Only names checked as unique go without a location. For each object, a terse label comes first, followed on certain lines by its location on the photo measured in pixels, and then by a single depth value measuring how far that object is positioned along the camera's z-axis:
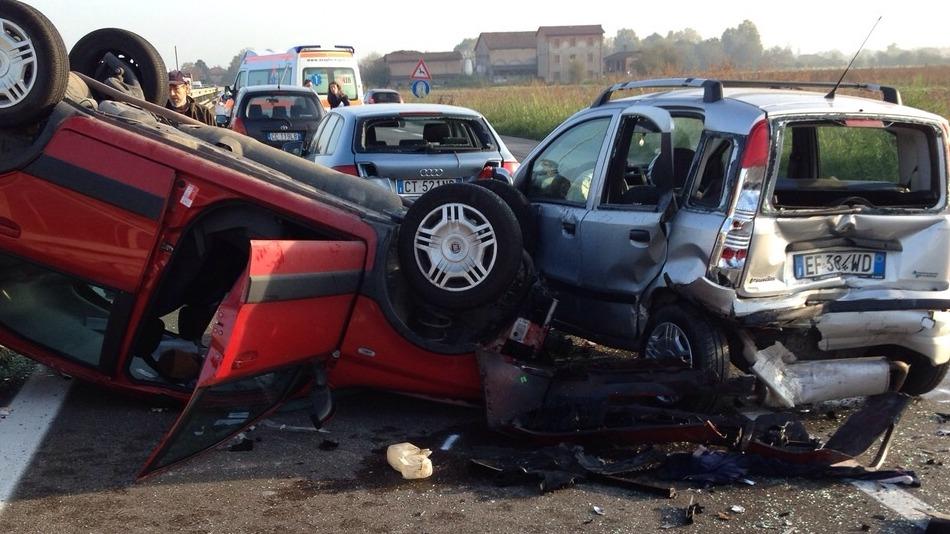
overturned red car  5.27
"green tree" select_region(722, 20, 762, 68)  118.31
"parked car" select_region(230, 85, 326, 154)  16.62
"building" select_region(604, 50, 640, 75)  102.54
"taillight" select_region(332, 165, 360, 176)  9.29
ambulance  23.28
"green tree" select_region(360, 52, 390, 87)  100.66
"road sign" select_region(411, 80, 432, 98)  27.47
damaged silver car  5.17
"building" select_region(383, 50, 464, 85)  103.88
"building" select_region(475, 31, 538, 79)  120.81
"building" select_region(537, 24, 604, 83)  113.56
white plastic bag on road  4.73
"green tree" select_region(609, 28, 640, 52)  151.90
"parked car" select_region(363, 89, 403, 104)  25.60
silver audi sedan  9.30
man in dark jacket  10.85
